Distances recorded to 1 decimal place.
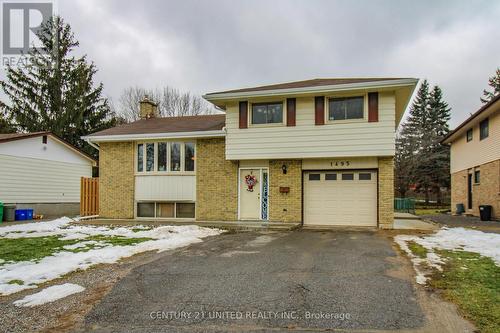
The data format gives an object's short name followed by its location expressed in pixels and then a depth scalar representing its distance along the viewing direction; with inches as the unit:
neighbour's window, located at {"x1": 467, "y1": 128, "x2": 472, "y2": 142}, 833.5
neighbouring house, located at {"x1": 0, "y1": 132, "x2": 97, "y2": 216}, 699.4
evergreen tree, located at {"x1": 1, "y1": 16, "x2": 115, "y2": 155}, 1173.7
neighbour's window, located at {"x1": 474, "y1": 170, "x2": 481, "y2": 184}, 780.3
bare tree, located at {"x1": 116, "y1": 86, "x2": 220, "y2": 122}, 1519.4
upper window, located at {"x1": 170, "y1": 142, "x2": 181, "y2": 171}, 583.2
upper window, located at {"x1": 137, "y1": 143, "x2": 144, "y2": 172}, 602.3
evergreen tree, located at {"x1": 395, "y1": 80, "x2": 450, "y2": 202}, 1536.7
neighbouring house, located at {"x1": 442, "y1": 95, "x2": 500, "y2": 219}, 672.4
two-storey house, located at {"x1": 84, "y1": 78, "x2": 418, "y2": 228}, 486.9
